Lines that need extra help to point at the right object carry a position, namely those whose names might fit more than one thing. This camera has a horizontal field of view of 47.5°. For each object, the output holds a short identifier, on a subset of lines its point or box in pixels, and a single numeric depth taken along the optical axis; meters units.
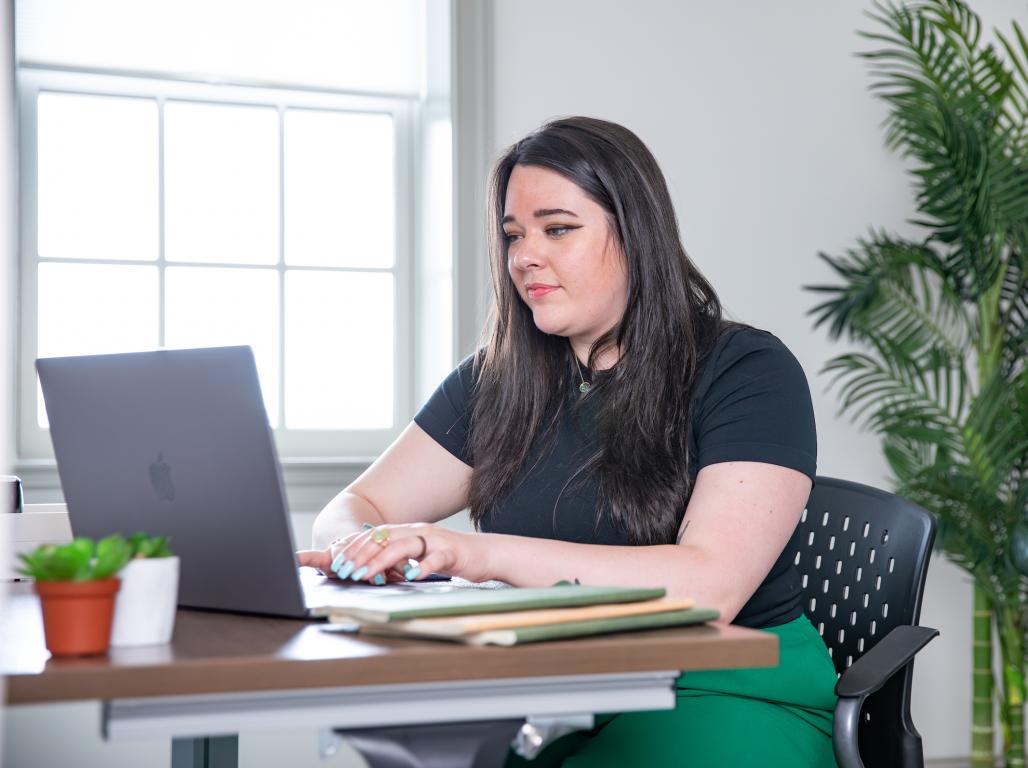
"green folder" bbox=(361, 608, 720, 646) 0.87
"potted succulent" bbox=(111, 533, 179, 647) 0.91
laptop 1.01
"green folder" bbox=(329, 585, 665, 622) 0.94
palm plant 3.00
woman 1.33
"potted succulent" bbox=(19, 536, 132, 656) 0.87
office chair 1.41
